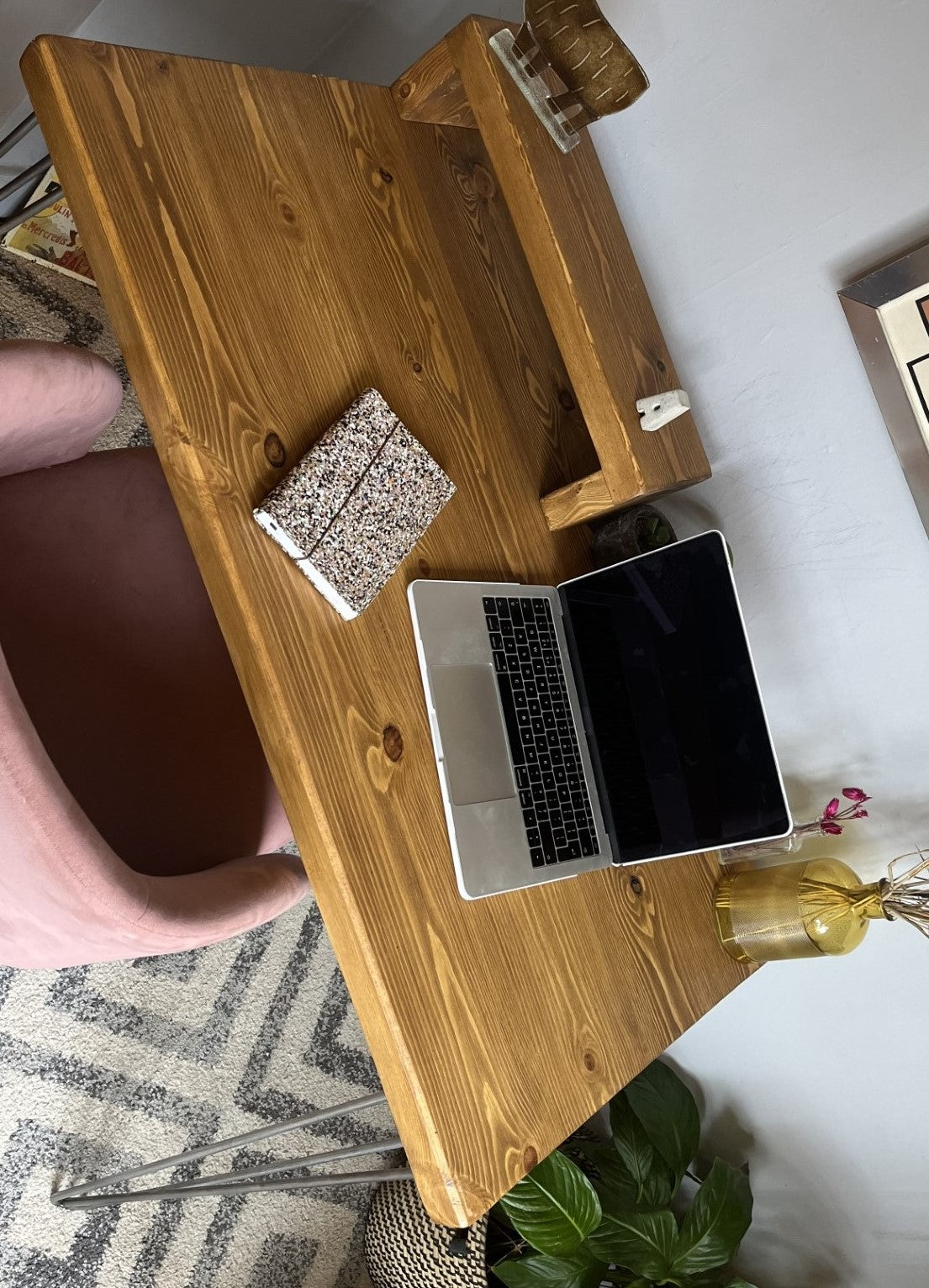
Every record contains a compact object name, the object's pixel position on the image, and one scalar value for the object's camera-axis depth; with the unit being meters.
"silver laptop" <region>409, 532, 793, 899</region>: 1.03
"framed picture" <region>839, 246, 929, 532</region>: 1.05
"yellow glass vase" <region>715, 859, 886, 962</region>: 1.15
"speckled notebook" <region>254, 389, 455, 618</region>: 0.92
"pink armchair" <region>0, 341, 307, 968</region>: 0.95
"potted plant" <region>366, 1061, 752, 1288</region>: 1.42
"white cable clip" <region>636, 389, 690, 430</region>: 1.11
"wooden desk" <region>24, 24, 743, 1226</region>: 0.90
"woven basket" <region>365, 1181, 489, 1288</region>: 1.55
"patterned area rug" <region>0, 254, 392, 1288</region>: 1.50
